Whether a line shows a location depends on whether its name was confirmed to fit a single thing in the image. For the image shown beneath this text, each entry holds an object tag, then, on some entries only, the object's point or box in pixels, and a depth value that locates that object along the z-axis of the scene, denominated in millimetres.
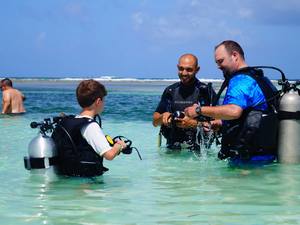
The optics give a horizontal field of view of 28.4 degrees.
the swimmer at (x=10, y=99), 15867
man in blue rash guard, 6004
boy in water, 5242
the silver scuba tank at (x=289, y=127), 6430
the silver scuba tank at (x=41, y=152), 5375
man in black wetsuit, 7484
